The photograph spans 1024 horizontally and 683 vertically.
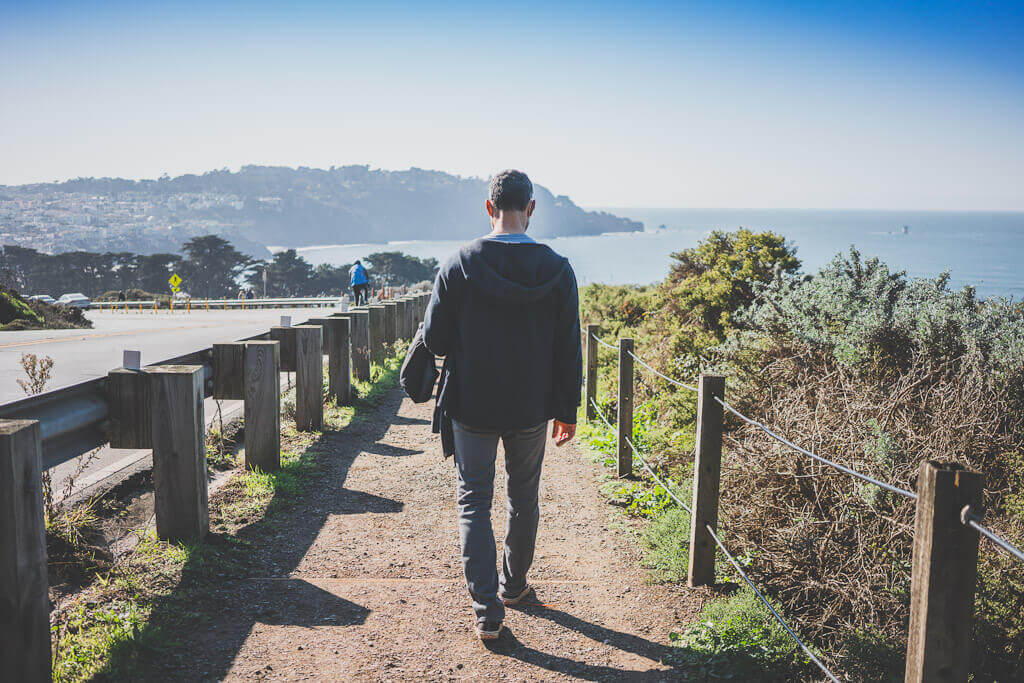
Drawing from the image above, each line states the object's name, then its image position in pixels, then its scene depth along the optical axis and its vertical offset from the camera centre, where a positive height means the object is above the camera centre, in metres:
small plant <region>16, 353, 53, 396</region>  4.74 -0.96
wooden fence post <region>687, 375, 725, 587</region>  3.98 -1.26
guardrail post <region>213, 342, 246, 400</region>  5.34 -0.98
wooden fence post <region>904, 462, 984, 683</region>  1.95 -0.87
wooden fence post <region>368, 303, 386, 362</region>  11.41 -1.48
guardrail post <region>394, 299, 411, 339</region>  13.45 -1.51
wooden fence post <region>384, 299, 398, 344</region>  12.54 -1.45
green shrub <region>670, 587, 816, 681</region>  3.19 -1.84
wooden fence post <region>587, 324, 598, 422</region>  7.93 -1.40
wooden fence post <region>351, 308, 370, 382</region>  9.76 -1.43
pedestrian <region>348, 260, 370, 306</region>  26.08 -1.51
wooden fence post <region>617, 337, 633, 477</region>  6.09 -1.46
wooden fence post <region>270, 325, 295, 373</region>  6.77 -0.98
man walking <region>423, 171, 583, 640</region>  3.27 -0.53
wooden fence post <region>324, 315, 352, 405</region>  8.30 -1.37
